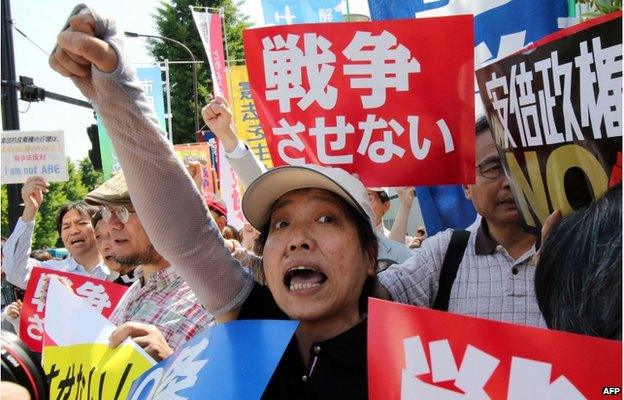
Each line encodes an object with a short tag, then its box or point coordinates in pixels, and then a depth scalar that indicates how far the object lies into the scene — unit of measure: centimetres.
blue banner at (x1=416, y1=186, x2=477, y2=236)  252
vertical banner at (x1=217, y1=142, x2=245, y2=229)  492
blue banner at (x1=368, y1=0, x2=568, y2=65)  225
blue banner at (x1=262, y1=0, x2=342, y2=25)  589
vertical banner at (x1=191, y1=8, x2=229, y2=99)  750
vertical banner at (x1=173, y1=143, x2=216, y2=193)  870
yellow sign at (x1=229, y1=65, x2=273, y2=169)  560
